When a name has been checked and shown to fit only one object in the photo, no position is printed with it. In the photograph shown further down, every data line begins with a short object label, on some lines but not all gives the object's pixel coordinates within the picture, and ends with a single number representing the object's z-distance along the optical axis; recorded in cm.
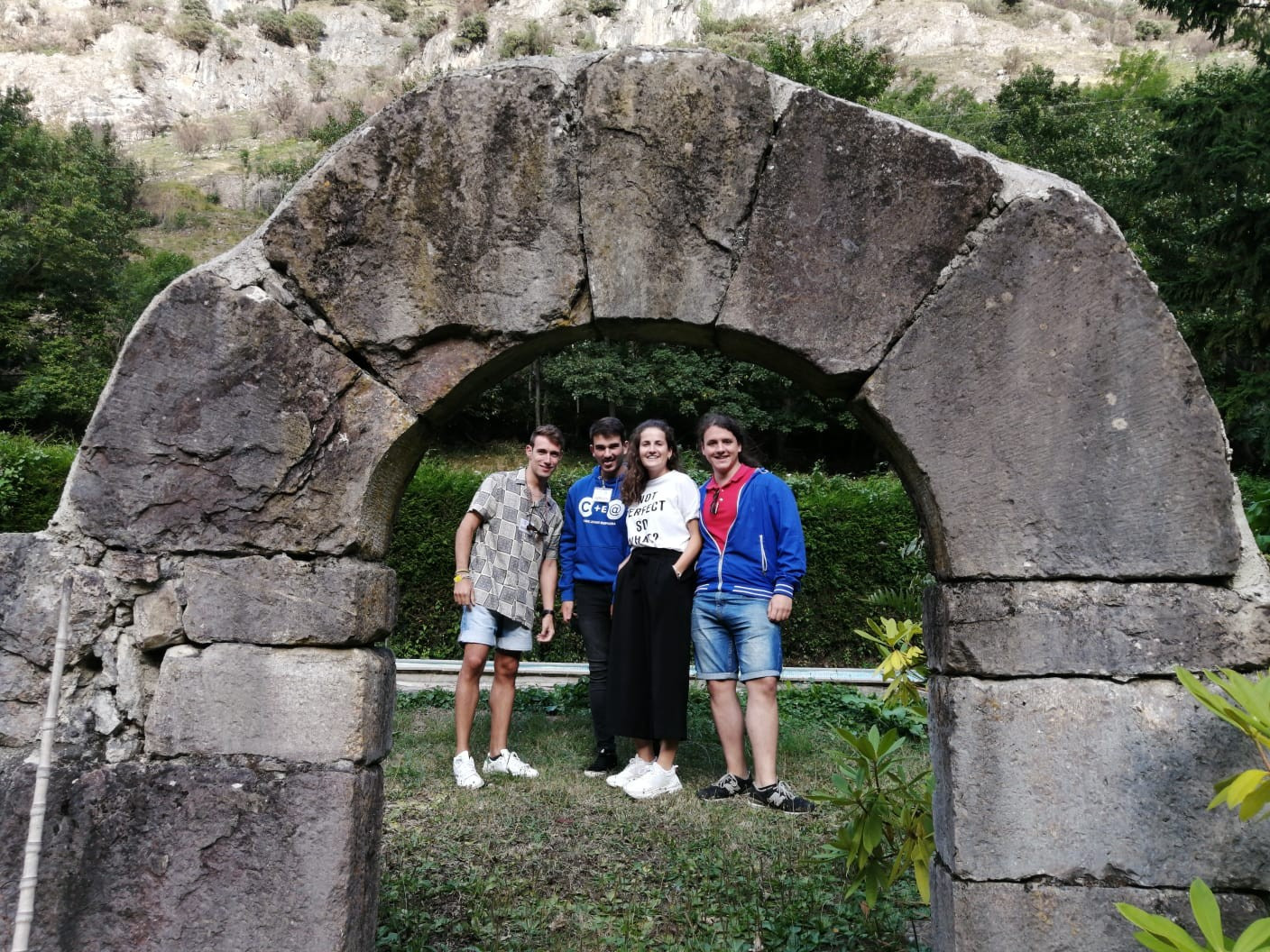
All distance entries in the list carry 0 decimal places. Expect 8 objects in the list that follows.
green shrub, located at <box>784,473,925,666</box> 862
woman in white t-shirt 450
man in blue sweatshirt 506
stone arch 228
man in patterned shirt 464
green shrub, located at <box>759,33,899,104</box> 2225
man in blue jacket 426
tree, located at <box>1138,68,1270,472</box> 842
